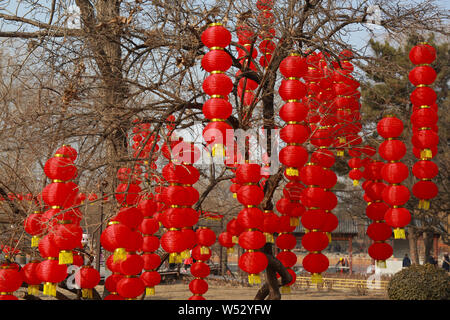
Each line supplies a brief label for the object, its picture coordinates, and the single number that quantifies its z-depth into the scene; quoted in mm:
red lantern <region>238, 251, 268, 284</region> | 5699
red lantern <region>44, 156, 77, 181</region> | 5586
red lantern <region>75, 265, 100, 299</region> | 6227
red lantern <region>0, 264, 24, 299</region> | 6117
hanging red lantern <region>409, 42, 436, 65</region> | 6566
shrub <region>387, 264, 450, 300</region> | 10375
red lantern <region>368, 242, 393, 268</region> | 7155
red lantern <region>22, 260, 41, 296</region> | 6469
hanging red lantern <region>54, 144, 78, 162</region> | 5672
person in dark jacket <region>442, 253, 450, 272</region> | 22381
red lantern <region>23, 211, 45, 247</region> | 6164
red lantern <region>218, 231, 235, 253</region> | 8102
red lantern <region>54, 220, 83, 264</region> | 5363
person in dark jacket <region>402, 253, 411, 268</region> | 20906
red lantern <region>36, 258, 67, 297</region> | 5449
